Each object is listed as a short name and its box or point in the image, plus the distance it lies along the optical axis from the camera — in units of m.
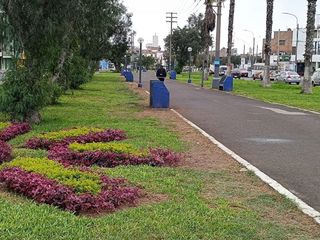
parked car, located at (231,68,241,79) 80.06
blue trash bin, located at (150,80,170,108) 20.64
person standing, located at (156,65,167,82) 34.75
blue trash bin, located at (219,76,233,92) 36.50
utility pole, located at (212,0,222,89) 43.35
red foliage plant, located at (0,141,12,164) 8.51
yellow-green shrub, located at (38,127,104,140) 10.77
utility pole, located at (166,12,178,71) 99.48
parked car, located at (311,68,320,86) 53.00
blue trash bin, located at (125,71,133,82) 53.04
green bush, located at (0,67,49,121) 14.02
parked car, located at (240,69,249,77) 81.94
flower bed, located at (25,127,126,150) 10.23
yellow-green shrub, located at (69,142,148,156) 9.00
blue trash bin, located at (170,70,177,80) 65.39
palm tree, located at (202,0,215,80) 54.06
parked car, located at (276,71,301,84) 57.03
